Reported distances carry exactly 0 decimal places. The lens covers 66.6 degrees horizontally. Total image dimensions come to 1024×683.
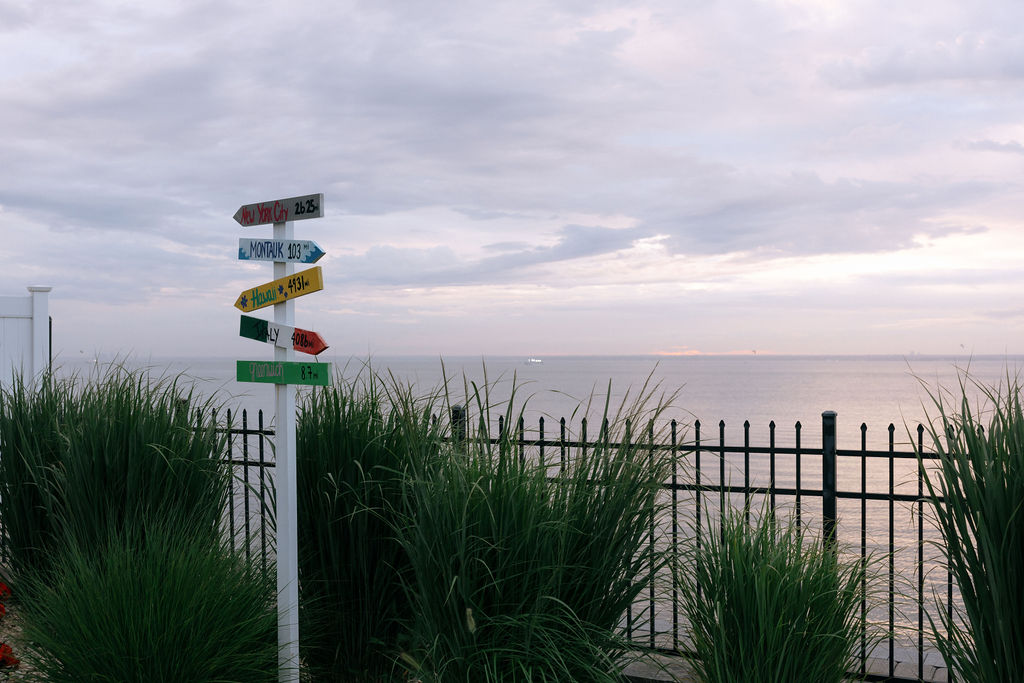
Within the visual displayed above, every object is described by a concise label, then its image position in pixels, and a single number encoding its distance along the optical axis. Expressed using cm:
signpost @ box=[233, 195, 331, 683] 407
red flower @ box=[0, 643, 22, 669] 449
